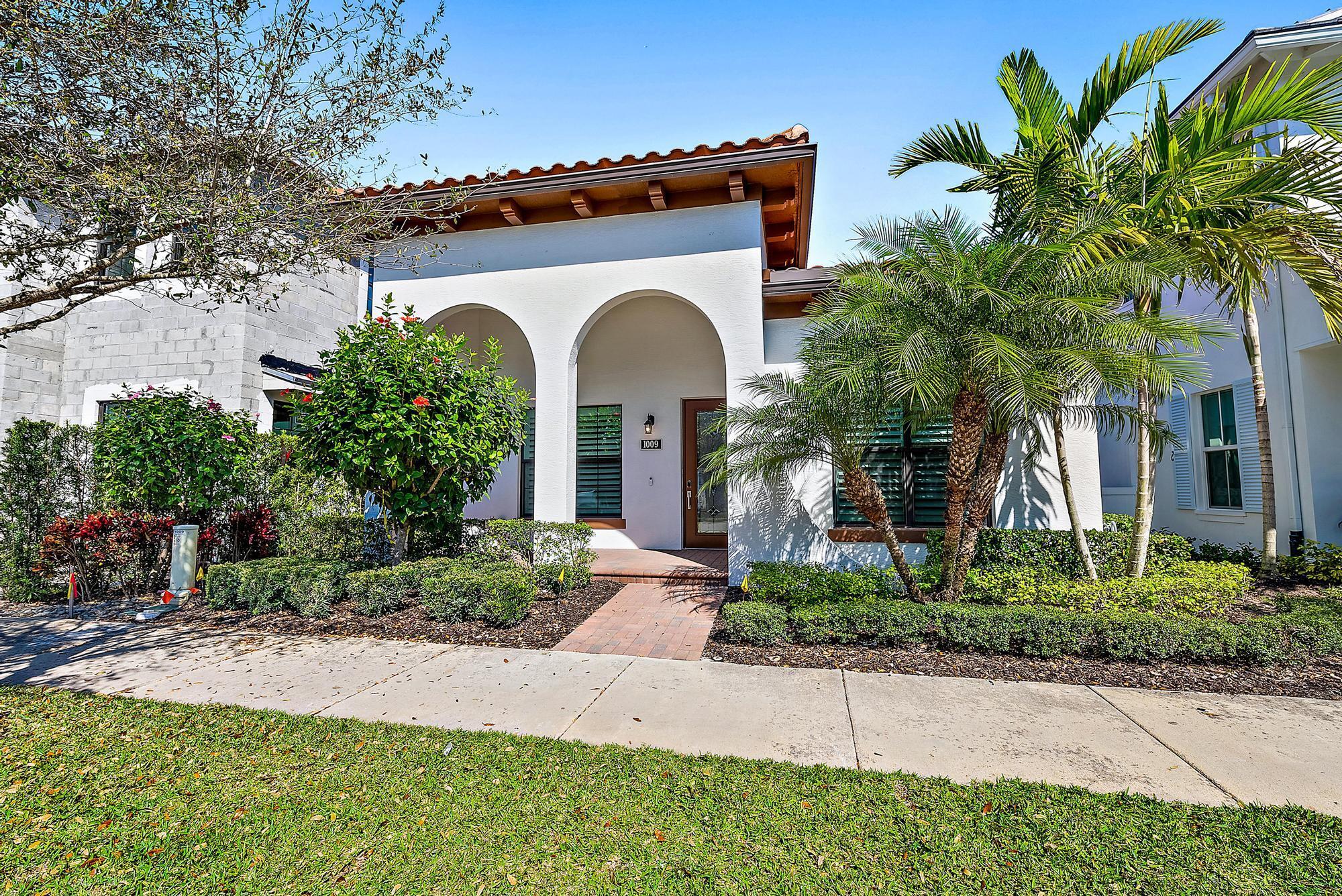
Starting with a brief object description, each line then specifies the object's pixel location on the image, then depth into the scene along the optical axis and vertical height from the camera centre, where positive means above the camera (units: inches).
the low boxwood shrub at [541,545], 301.6 -32.3
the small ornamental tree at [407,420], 249.6 +26.6
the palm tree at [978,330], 190.4 +49.9
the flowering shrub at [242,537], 317.1 -28.8
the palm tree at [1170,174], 220.7 +117.3
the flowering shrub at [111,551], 276.5 -32.1
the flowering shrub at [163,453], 277.4 +13.9
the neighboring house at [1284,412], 318.3 +37.4
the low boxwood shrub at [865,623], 207.6 -50.3
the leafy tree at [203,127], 164.1 +111.2
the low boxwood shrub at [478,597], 236.7 -46.4
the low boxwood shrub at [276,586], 255.8 -45.1
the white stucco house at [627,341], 300.5 +88.9
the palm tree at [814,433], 234.7 +19.1
